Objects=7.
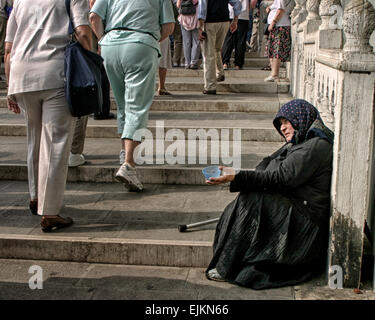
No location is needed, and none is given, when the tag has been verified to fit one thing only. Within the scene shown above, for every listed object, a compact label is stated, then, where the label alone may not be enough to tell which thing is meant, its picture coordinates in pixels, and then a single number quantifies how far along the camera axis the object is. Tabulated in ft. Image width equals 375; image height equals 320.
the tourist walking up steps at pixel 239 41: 34.04
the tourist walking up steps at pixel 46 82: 13.44
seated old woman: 11.84
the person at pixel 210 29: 27.58
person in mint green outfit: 15.99
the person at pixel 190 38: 31.58
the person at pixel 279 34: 28.66
